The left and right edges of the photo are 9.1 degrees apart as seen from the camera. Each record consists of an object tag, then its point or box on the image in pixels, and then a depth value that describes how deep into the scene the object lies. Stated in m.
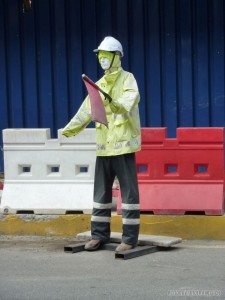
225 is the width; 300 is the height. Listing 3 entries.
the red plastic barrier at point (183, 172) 14.79
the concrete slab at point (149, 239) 13.81
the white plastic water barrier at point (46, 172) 15.44
